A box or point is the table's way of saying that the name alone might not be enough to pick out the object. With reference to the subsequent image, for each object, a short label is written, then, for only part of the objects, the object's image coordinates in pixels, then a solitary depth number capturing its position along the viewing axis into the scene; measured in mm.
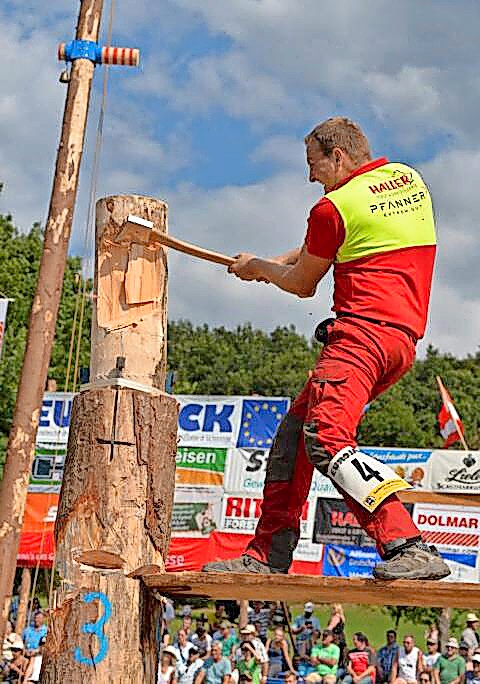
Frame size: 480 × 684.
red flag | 17812
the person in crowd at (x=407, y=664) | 12289
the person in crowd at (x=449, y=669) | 11914
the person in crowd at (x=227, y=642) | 13703
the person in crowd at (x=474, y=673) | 11265
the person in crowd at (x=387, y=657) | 12883
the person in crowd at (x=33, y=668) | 12656
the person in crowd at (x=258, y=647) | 12273
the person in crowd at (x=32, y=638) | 14008
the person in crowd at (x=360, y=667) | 11906
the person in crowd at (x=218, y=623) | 14830
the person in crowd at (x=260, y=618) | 16156
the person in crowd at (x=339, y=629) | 13246
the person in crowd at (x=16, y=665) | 13812
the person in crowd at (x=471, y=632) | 13547
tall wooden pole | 8820
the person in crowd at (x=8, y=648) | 14438
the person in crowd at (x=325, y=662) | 12414
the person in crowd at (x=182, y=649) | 13115
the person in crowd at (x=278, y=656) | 12942
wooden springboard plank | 3629
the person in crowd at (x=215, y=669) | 12469
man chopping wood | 3820
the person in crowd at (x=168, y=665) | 12766
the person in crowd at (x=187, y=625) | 14830
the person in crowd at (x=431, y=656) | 12185
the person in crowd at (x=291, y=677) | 11855
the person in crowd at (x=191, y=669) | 12781
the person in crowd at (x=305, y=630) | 13945
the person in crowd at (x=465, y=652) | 12364
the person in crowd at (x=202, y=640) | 13685
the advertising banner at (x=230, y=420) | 16703
